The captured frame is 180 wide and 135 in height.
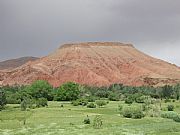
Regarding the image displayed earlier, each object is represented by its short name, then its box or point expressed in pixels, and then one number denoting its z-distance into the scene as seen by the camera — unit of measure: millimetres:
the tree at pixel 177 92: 128225
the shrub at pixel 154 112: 76038
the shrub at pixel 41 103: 93738
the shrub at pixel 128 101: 103494
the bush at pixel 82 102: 101031
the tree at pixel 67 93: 115500
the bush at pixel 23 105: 84850
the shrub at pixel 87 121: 61250
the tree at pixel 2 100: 88525
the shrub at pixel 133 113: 71875
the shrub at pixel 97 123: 56278
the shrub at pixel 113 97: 120188
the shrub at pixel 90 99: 109400
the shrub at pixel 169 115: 70212
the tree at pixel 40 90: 116500
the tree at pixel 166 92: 132375
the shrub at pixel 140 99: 108100
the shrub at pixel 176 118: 65975
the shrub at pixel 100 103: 96281
